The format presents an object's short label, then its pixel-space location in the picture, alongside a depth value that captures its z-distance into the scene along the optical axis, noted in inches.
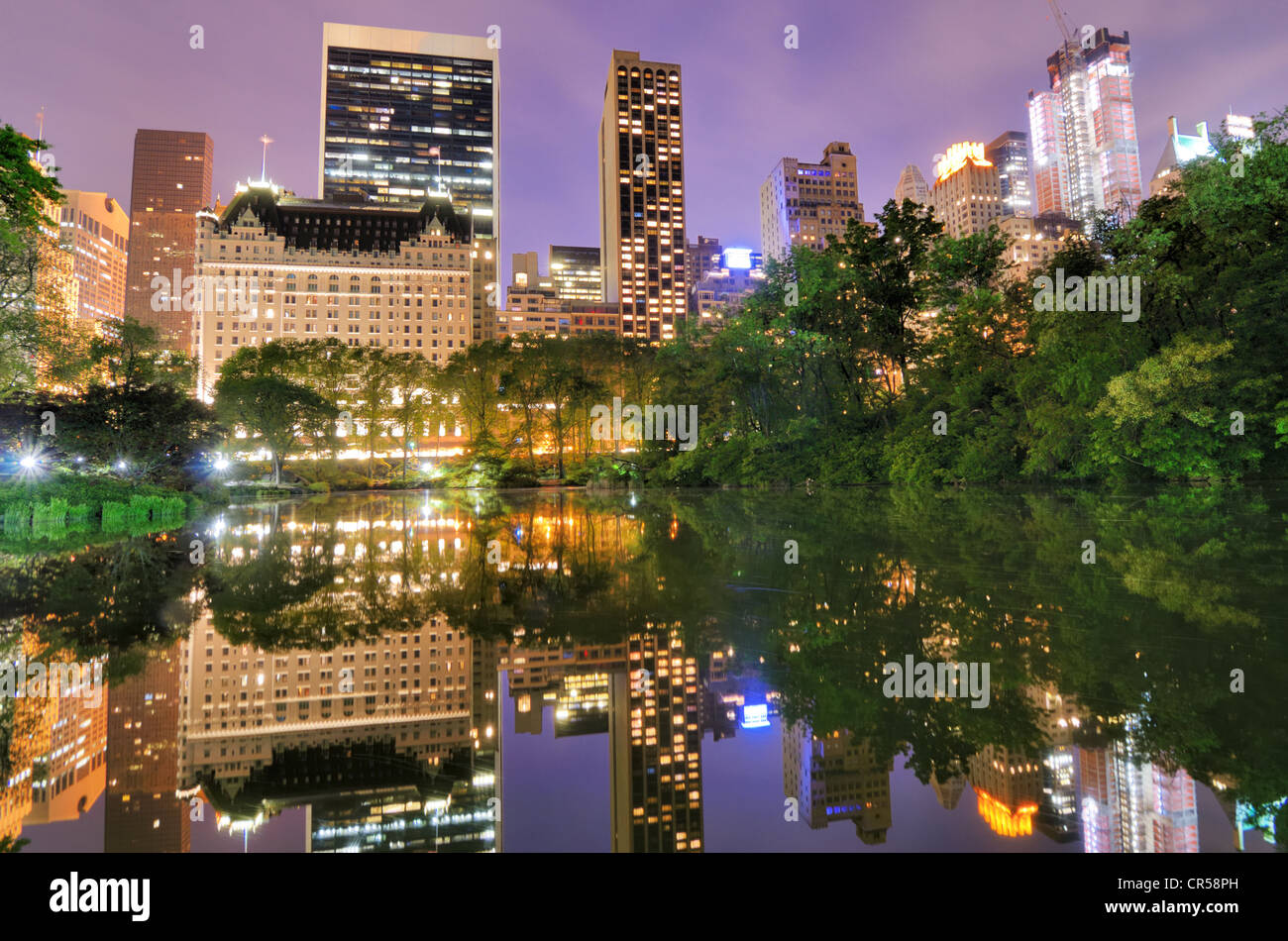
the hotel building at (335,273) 4436.5
